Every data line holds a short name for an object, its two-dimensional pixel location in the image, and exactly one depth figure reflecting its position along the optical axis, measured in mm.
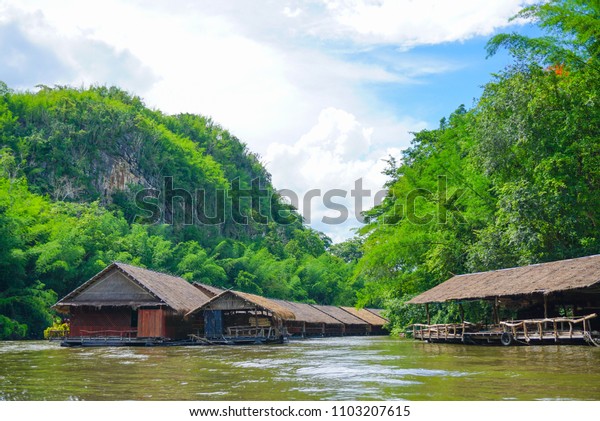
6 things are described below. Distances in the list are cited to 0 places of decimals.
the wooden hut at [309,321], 38312
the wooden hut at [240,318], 28094
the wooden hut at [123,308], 27484
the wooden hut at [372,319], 50500
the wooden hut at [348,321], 45744
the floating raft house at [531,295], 18312
